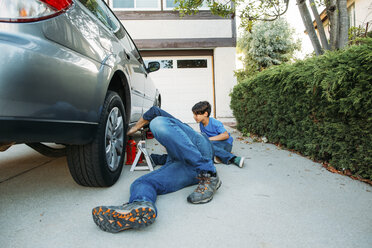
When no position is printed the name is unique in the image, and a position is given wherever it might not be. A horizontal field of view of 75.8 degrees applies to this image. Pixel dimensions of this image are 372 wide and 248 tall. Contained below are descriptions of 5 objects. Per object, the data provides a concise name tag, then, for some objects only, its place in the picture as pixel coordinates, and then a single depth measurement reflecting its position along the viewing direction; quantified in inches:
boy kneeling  107.3
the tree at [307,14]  161.3
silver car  43.9
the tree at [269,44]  498.9
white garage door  324.2
